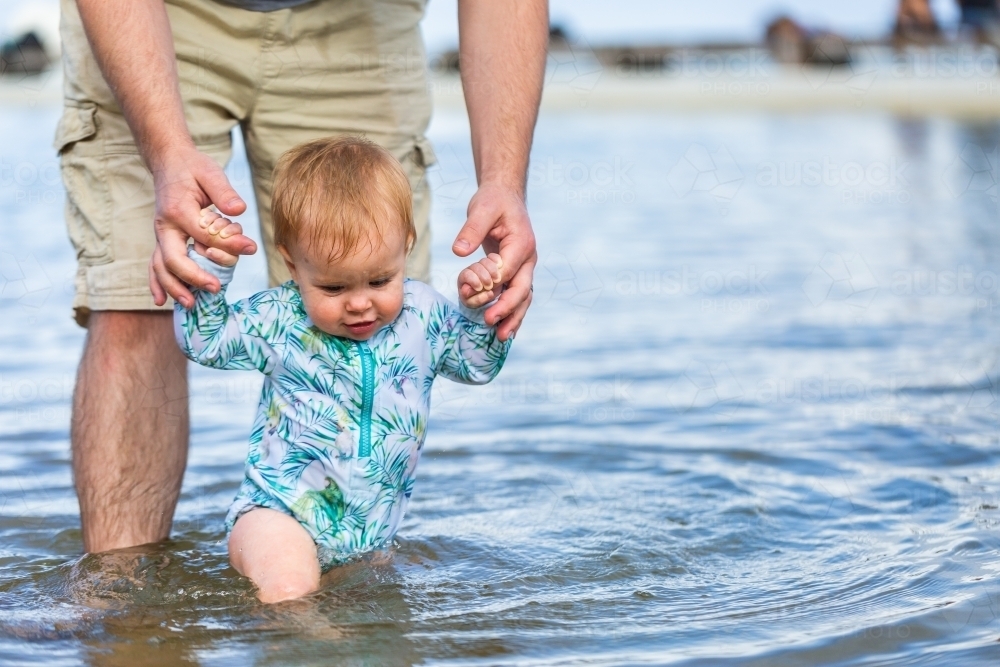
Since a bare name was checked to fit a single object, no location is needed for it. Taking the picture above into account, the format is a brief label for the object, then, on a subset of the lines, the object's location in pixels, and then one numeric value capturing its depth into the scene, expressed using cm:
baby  278
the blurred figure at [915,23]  2253
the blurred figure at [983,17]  2083
